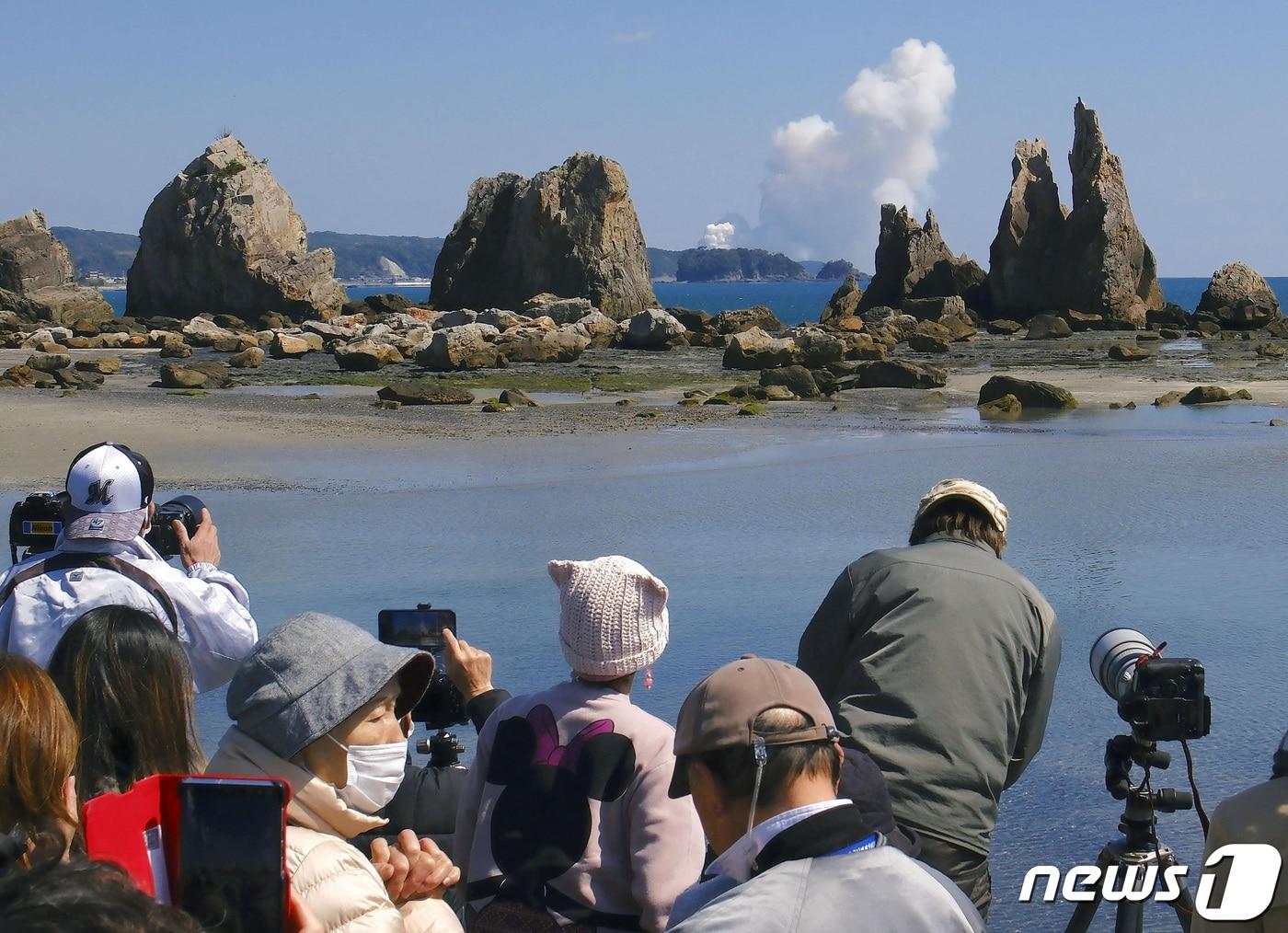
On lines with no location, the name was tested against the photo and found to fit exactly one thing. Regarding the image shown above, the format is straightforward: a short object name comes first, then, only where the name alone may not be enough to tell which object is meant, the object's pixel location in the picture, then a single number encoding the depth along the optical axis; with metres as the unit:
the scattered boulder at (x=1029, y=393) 25.97
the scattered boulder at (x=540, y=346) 39.66
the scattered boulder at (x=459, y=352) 36.19
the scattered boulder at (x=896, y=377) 30.50
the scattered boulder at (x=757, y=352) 36.41
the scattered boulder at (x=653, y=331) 46.53
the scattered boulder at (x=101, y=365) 33.78
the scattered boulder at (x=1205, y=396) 25.91
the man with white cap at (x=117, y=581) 3.86
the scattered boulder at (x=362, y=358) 36.25
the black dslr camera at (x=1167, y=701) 3.57
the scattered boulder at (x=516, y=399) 26.33
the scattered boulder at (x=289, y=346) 41.69
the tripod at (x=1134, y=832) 3.78
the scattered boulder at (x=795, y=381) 28.48
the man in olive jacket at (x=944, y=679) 3.48
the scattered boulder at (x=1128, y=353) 39.53
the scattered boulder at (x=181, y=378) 30.11
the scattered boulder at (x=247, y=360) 37.44
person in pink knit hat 3.01
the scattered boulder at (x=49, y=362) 31.98
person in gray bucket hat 2.64
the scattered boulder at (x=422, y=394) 26.64
